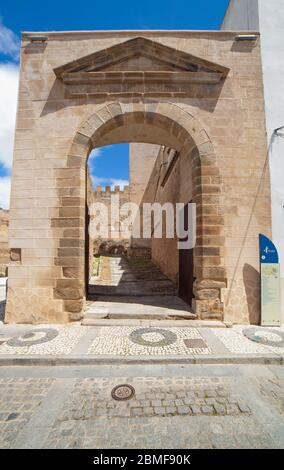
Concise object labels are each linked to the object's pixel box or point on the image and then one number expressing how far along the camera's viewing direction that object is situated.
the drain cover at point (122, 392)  2.68
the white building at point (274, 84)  5.30
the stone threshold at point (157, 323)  4.82
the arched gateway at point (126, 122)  5.15
